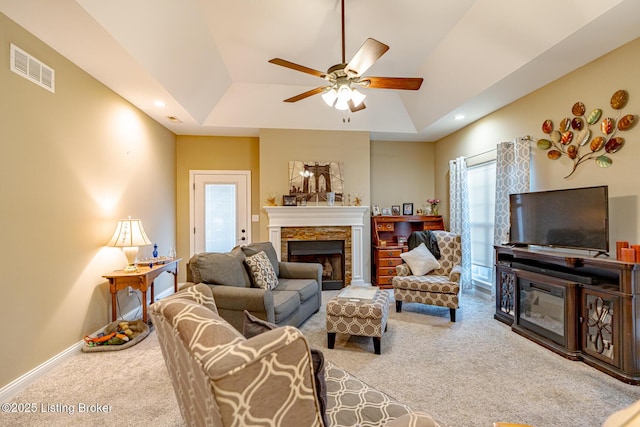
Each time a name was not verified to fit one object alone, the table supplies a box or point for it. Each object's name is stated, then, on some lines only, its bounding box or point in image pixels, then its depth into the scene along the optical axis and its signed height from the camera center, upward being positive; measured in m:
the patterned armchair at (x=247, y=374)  0.69 -0.38
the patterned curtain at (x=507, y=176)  3.67 +0.51
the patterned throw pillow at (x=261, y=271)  3.26 -0.61
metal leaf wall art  2.72 +0.82
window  4.57 -0.05
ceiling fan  2.54 +1.29
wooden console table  3.14 -0.68
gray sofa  2.77 -0.76
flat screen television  2.65 -0.03
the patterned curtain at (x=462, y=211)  4.89 +0.08
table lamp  3.25 -0.23
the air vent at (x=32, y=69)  2.28 +1.20
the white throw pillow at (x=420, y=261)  4.07 -0.61
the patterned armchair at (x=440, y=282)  3.61 -0.82
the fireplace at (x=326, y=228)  5.15 -0.20
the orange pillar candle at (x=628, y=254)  2.32 -0.31
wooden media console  2.29 -0.79
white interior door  5.54 +0.13
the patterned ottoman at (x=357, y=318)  2.77 -0.95
